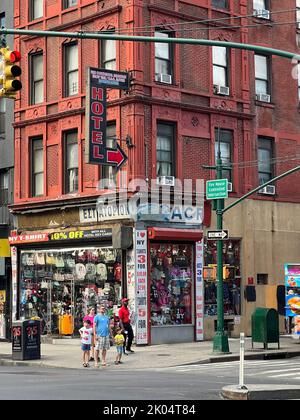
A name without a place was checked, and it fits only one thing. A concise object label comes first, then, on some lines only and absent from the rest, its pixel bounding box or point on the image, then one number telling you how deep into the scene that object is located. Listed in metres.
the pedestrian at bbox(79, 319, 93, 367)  24.88
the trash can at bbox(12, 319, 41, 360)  26.77
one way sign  26.94
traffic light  16.28
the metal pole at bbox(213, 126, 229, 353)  27.06
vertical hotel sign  29.67
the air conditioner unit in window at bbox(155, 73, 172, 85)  32.06
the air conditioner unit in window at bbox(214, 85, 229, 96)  34.03
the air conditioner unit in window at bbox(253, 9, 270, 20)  35.93
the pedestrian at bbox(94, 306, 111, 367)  24.79
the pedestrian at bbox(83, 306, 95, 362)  25.56
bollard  15.90
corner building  31.48
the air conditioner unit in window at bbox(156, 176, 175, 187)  31.61
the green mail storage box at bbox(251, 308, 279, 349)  28.84
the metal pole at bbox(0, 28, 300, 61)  15.31
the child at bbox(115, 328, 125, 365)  25.17
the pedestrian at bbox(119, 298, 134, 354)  28.25
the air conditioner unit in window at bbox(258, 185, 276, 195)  35.41
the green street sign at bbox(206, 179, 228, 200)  26.47
